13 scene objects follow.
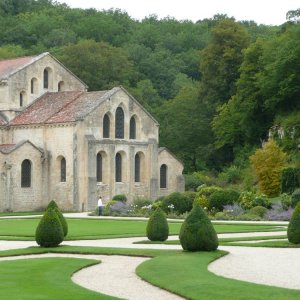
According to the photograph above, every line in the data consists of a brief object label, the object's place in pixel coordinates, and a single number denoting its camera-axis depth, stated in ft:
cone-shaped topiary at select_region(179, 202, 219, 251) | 93.71
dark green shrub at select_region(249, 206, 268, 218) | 175.32
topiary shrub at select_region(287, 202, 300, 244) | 102.98
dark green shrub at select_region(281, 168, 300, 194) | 207.29
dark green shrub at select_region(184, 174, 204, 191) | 263.08
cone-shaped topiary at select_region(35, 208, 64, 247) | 104.58
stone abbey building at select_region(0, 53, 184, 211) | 231.30
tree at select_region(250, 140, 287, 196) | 228.43
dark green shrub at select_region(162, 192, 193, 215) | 187.21
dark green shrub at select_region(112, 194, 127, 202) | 222.69
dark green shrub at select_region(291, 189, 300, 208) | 176.35
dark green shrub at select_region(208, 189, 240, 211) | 186.39
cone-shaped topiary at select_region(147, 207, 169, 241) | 113.09
